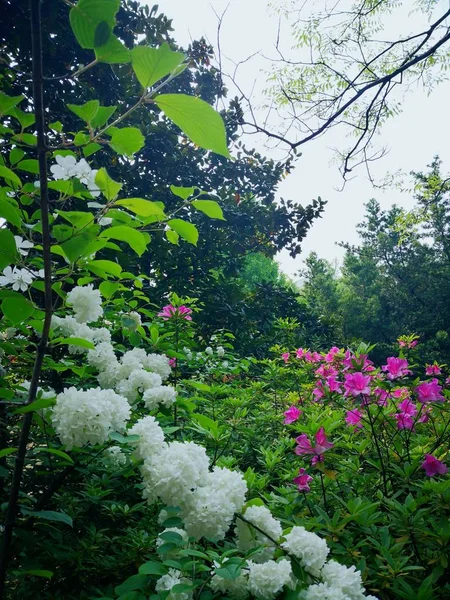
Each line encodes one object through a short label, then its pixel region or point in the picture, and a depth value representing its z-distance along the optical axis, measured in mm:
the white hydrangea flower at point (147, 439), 996
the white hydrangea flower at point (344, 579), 816
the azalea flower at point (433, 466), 1411
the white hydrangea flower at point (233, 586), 800
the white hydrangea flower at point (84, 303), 1204
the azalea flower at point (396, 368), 1932
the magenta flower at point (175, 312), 2666
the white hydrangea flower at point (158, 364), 1507
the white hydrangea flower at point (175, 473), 883
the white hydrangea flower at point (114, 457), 1231
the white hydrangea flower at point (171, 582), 758
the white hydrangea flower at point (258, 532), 914
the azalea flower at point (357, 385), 1686
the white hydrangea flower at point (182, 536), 879
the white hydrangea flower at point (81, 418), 950
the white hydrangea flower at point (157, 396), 1263
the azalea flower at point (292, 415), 1773
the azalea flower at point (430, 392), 1770
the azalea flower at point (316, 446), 1368
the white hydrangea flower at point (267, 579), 783
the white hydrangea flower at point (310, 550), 861
